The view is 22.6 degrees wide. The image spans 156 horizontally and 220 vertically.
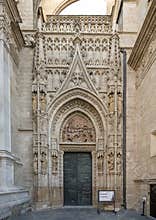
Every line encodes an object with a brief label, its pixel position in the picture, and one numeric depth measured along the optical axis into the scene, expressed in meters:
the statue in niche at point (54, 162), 16.09
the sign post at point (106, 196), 13.95
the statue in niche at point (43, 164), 15.74
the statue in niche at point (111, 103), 16.02
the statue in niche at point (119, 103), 15.95
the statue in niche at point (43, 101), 16.03
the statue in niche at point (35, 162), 15.56
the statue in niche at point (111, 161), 15.81
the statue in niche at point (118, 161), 15.72
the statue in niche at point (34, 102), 15.92
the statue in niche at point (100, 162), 16.14
